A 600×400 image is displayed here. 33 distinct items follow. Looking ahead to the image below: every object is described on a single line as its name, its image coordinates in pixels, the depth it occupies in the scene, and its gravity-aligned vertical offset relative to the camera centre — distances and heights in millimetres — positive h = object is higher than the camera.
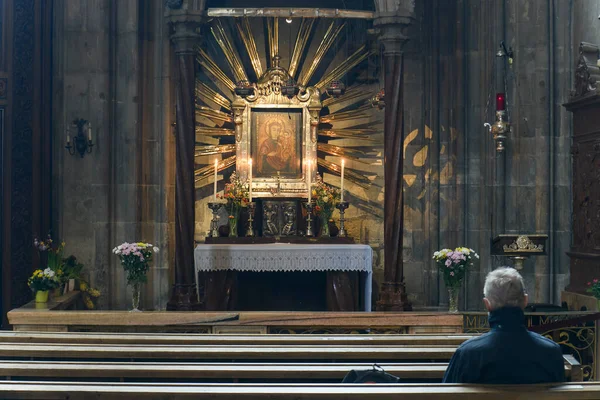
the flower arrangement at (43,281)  10227 -877
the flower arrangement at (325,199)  12328 +40
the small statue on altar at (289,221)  12875 -266
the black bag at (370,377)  4512 -859
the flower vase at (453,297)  10328 -1075
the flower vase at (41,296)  10203 -1040
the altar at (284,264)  11617 -780
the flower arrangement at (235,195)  12422 +95
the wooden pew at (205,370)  4852 -900
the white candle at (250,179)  12617 +313
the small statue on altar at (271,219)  12914 -239
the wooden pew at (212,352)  5629 -928
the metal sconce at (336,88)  13039 +1610
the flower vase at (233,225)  12289 -307
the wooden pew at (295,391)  4117 -856
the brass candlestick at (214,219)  12188 -227
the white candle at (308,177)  12344 +347
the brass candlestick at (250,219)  12539 -233
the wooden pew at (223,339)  6207 -938
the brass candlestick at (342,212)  12219 -133
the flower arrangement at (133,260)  10508 -662
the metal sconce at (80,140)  12328 +830
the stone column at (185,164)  11422 +472
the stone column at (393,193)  11547 +113
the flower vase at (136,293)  10523 -1046
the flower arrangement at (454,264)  10398 -699
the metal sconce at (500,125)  11664 +984
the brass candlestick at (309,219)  12422 -232
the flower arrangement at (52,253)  11044 -629
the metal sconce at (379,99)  13305 +1486
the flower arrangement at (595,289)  9117 -870
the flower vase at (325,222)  12236 -266
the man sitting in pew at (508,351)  4418 -714
